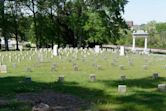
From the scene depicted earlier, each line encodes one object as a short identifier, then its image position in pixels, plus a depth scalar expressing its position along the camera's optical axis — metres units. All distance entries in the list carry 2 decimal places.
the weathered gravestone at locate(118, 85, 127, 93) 8.72
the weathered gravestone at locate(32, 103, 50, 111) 6.70
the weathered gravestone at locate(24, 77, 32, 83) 10.55
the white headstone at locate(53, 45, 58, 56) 23.34
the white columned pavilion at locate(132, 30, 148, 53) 36.00
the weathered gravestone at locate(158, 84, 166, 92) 9.05
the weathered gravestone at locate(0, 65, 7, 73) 13.70
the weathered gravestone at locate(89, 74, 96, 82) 10.96
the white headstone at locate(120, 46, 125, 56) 25.54
